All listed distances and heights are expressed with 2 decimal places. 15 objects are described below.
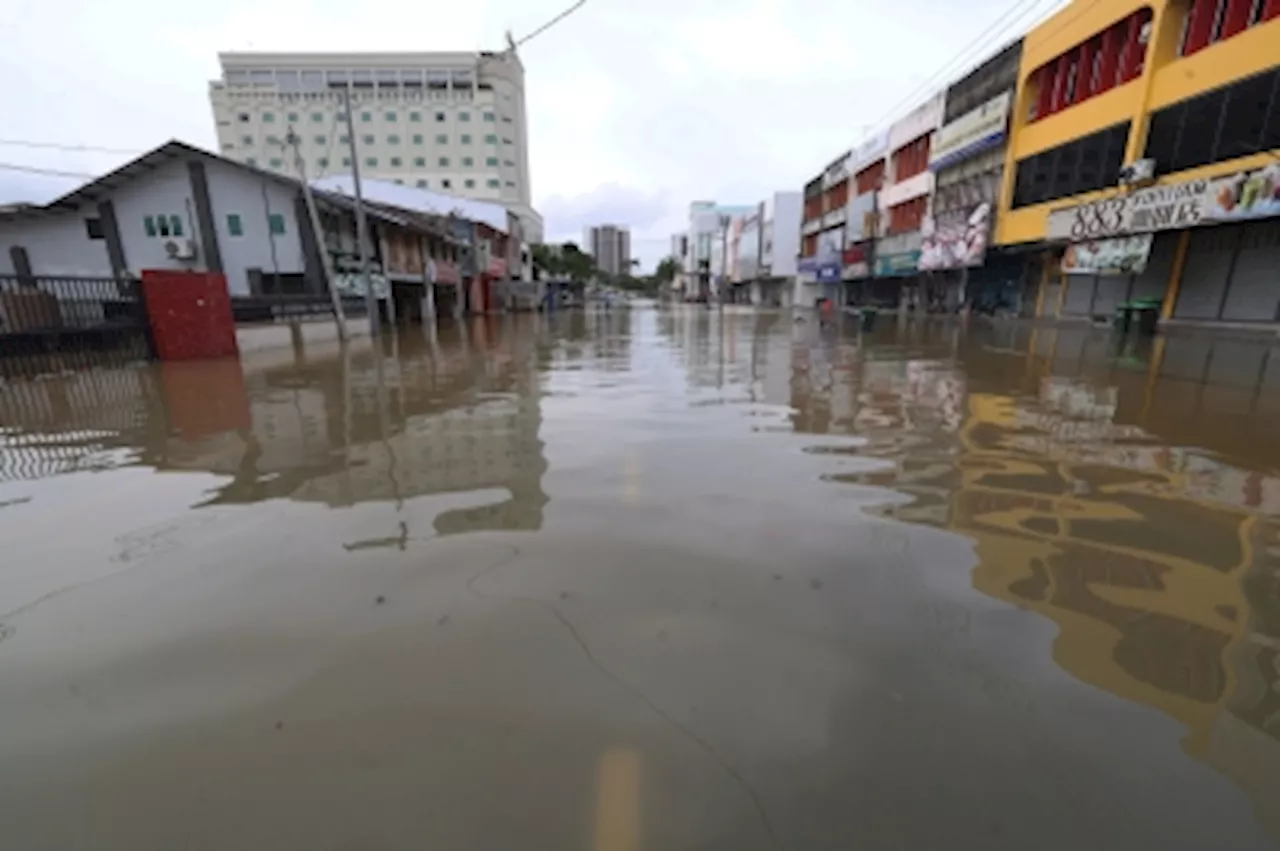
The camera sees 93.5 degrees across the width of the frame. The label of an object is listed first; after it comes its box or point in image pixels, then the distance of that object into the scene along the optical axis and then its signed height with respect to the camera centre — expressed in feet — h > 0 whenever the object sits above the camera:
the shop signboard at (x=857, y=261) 129.17 +5.73
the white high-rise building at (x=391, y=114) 230.68 +64.35
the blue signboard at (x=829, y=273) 146.92 +3.58
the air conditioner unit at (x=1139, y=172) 59.21 +11.35
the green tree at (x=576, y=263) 256.52 +10.07
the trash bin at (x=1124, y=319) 58.49 -2.84
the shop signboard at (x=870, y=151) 121.39 +28.30
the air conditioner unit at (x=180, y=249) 81.10 +4.69
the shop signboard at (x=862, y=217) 126.72 +15.00
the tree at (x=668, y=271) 425.69 +11.53
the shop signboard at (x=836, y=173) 142.83 +27.64
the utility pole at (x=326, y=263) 62.18 +2.29
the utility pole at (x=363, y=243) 61.82 +4.23
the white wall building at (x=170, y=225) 80.23 +7.89
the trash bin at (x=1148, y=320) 57.88 -2.91
